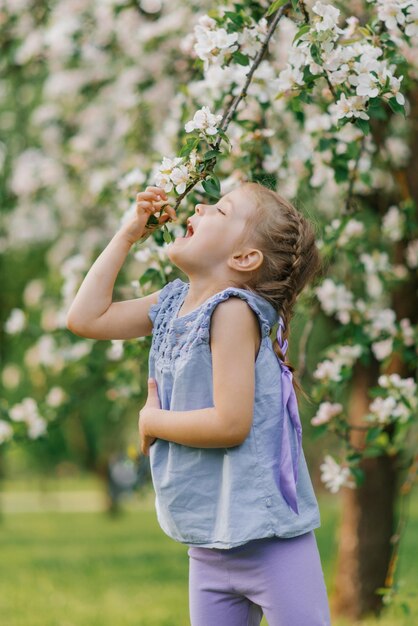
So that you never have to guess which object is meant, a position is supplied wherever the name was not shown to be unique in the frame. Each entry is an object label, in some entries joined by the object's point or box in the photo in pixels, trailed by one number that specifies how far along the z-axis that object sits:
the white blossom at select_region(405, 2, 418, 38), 3.96
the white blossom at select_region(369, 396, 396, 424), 5.02
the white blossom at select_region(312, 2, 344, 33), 3.59
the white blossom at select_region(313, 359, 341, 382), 5.18
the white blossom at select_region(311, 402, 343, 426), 5.01
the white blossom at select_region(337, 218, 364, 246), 5.51
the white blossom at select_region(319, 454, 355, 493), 5.02
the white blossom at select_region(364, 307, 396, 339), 5.65
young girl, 3.14
